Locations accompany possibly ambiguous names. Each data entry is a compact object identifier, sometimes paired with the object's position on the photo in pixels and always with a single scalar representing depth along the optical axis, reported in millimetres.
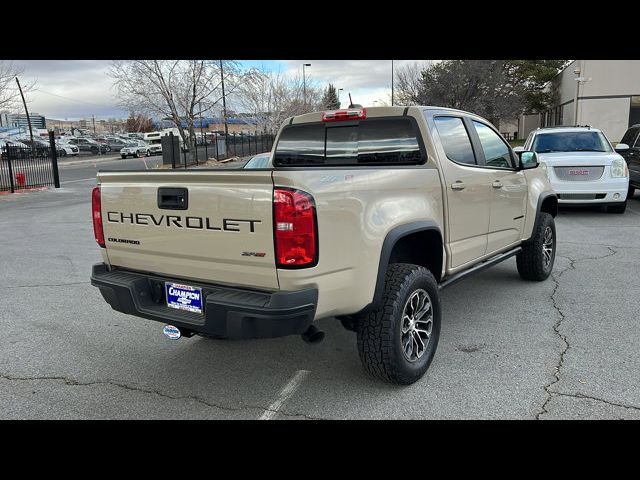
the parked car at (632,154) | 11906
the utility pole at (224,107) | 30391
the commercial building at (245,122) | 49312
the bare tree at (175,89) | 29688
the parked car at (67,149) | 47188
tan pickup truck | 2883
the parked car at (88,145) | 52141
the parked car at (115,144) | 53619
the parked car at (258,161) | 9201
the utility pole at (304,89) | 50531
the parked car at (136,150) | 42406
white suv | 10039
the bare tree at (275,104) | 45219
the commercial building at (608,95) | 32469
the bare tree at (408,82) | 49031
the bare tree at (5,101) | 23934
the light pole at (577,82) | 32341
